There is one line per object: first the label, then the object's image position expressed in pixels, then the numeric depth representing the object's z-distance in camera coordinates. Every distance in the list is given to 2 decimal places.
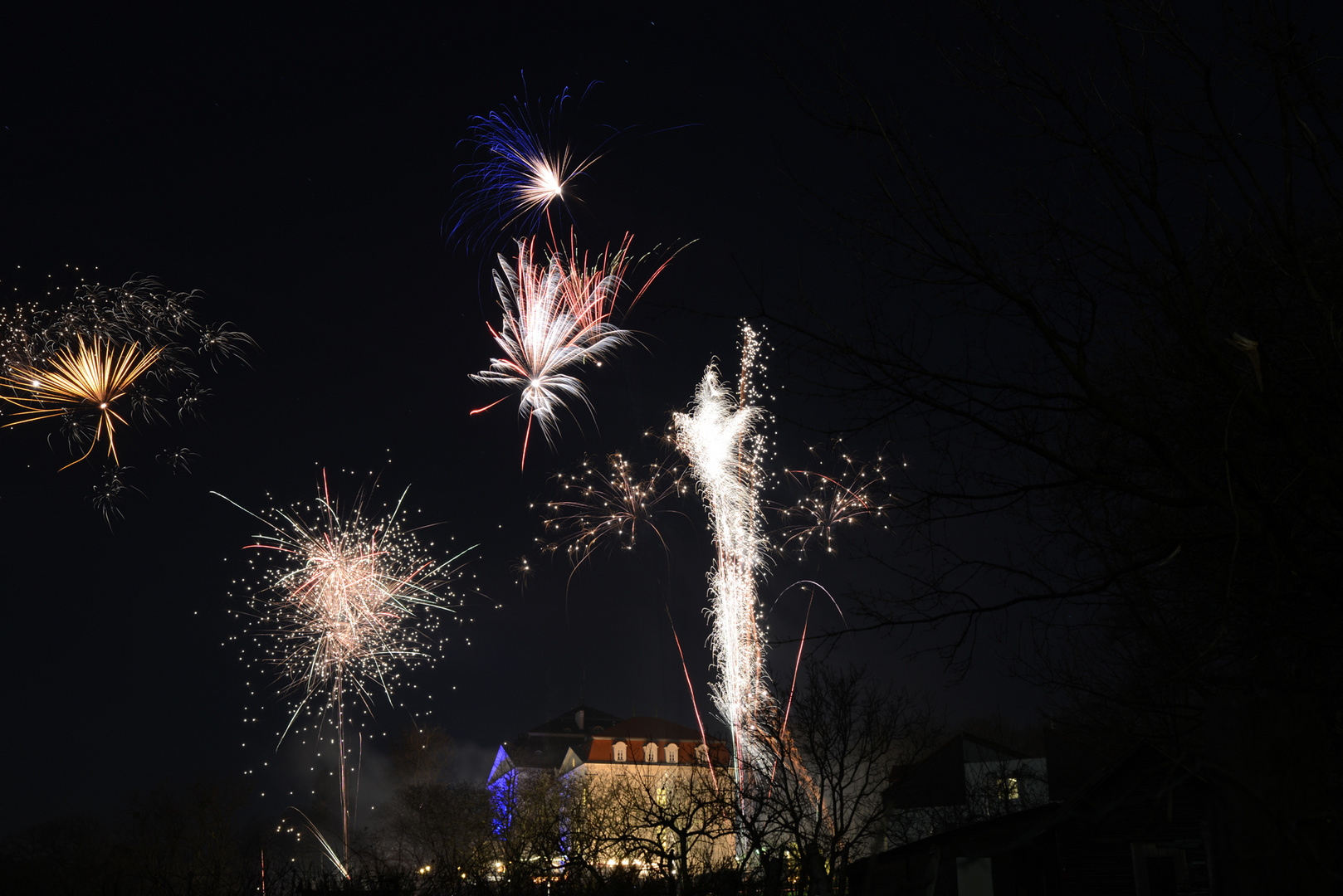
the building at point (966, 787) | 35.03
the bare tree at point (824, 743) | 21.23
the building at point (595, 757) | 38.19
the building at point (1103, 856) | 15.31
